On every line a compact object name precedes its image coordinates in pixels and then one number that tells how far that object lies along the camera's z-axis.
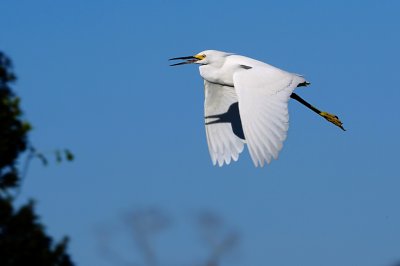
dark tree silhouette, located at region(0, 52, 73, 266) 12.06
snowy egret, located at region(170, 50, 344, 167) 20.62
